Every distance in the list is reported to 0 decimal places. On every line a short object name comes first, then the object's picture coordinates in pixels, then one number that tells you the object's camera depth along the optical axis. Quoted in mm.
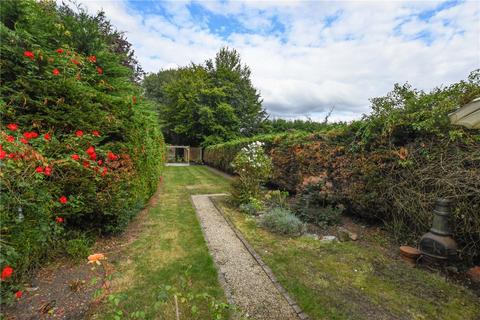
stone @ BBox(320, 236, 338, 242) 4188
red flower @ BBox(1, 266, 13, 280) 1642
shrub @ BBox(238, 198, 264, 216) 5992
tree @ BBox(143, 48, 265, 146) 24062
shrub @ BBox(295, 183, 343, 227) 4969
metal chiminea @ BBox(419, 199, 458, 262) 2973
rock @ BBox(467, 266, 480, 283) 2881
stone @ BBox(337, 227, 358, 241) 4234
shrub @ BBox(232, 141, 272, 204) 6645
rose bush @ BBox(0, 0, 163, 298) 2398
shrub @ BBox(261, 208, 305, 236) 4535
